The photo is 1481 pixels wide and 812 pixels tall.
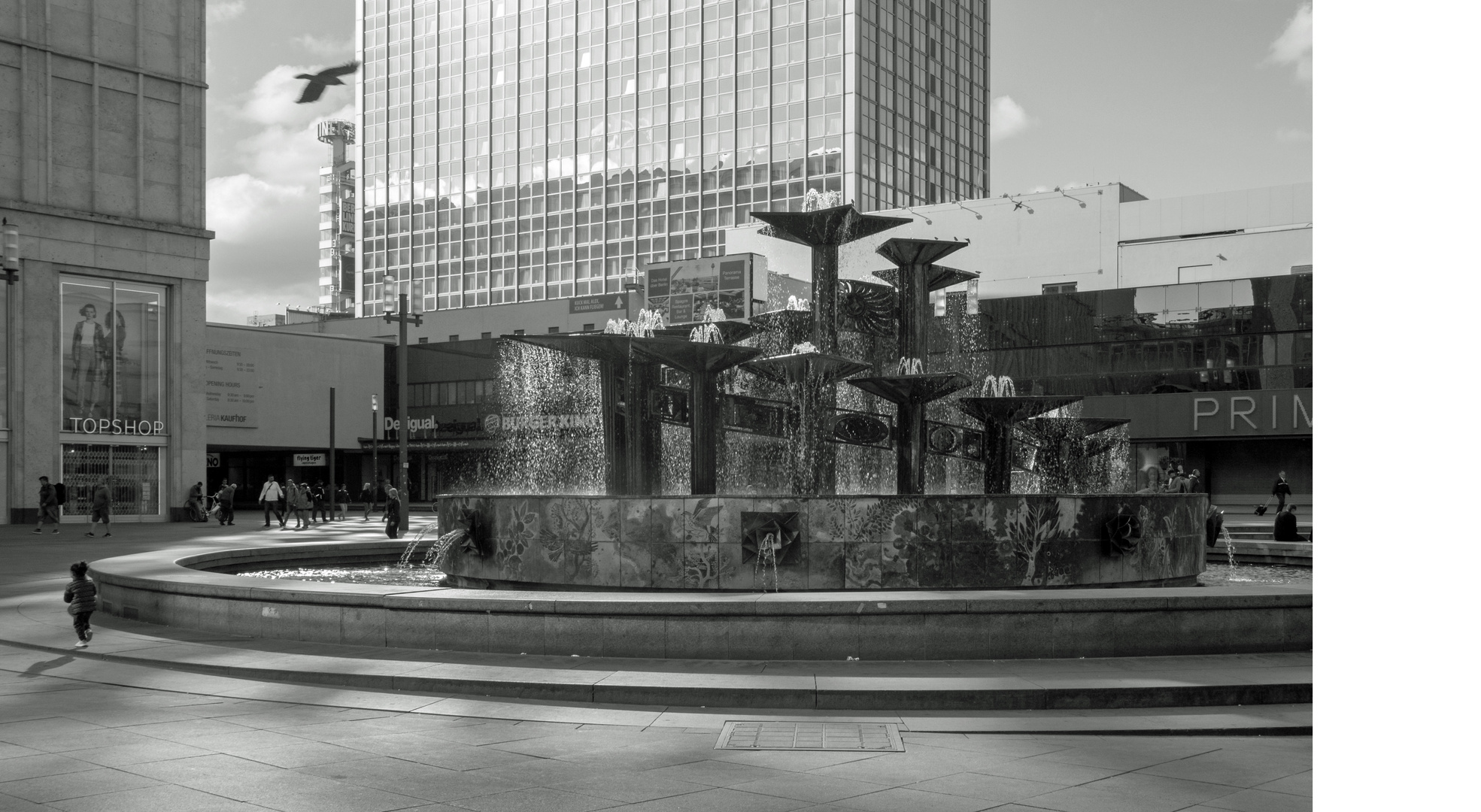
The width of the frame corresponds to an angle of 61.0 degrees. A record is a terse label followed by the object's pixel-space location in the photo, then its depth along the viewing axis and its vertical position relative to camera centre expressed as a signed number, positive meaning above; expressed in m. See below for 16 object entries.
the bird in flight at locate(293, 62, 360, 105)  24.41 +6.73
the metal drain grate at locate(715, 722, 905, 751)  7.95 -2.07
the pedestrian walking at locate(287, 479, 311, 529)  37.74 -2.48
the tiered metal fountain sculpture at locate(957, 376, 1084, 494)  17.50 -0.05
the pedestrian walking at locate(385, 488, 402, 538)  26.84 -2.02
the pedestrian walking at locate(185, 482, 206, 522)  41.22 -2.79
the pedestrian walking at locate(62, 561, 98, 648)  12.41 -1.78
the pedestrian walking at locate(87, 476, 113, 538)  32.75 -2.24
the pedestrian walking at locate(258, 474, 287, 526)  38.28 -2.36
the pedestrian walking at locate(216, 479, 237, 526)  39.28 -2.69
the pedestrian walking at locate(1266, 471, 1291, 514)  35.69 -1.95
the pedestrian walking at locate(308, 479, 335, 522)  43.90 -2.90
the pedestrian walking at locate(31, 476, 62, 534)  35.00 -2.33
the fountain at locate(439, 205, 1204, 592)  13.76 -0.99
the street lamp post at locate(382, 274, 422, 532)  29.18 +0.47
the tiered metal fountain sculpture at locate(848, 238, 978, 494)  17.00 +0.87
